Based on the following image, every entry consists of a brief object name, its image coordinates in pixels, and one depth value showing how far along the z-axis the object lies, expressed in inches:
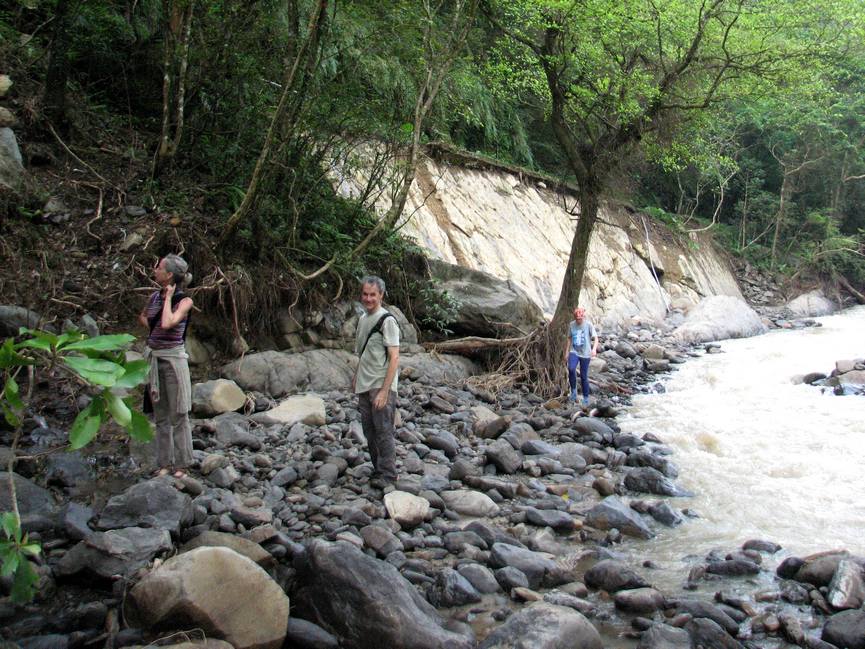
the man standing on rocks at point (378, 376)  200.8
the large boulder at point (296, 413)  262.7
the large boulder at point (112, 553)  136.6
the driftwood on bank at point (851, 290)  1143.6
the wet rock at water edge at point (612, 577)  163.5
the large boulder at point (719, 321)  699.4
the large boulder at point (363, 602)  131.3
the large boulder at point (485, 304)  427.2
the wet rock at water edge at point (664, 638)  136.6
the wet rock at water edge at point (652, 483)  237.9
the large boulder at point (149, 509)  155.5
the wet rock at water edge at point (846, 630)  138.9
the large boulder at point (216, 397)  258.8
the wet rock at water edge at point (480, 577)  160.2
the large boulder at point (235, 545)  147.3
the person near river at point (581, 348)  370.3
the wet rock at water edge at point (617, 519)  202.5
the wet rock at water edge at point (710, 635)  138.0
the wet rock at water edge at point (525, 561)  167.3
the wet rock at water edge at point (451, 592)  153.6
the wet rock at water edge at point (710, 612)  146.4
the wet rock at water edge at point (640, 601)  153.6
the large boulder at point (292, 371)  294.5
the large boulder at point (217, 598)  119.3
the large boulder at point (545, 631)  130.7
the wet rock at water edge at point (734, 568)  173.5
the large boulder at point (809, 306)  984.9
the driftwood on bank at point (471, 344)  408.3
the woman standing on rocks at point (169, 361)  188.2
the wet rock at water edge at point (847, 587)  153.1
